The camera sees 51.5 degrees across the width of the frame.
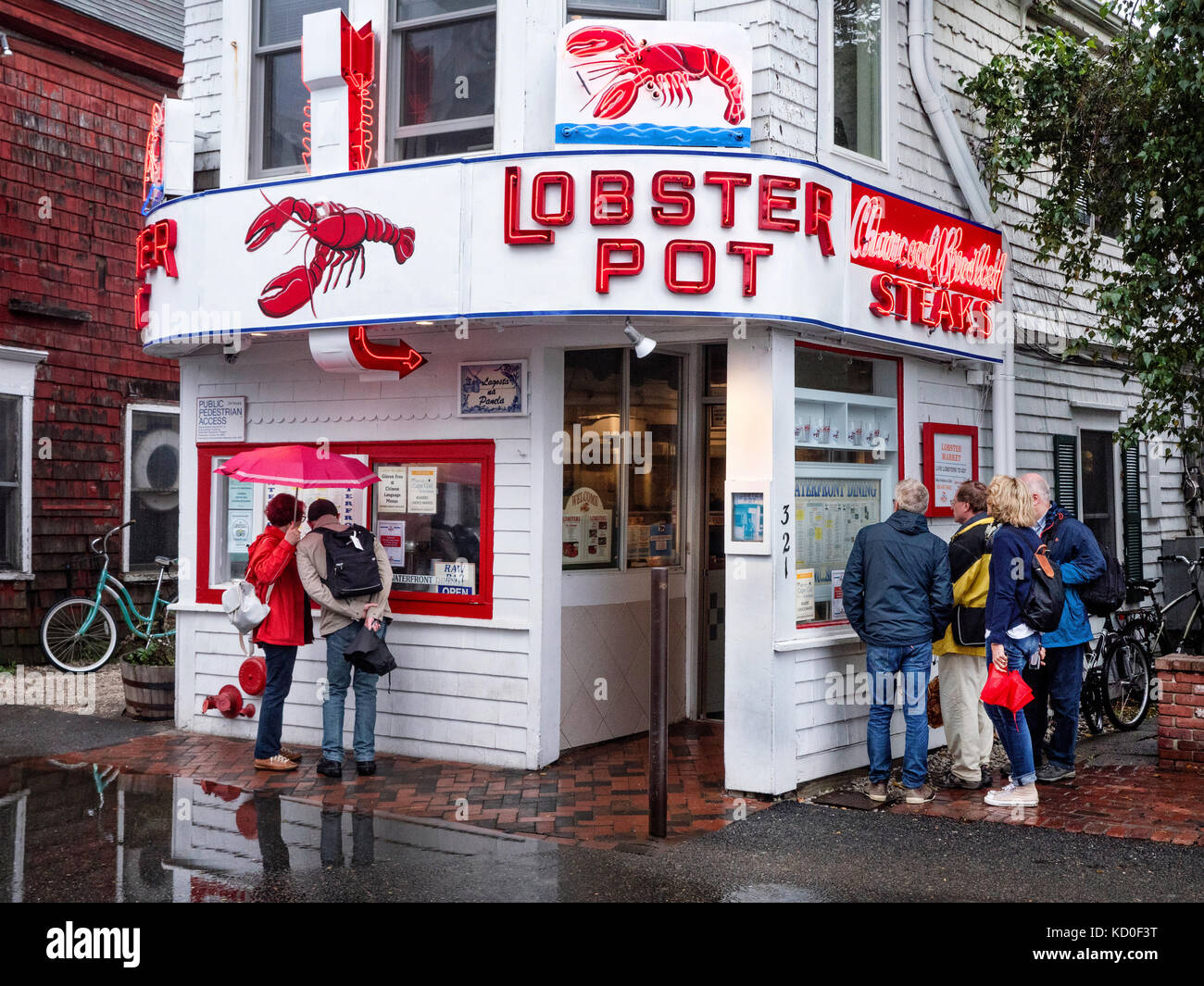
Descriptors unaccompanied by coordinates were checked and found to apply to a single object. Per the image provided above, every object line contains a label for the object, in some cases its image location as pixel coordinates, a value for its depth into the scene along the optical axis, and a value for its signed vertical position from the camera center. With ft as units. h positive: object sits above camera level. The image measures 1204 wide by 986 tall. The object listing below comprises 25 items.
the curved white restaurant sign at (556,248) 23.79 +5.79
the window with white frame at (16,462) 41.88 +2.33
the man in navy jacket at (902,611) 24.20 -1.52
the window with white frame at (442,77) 27.14 +10.13
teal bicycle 41.52 -3.26
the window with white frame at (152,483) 46.32 +1.83
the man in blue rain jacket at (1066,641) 26.30 -2.25
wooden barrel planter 32.17 -4.10
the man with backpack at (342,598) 25.88 -1.39
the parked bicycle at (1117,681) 31.65 -3.81
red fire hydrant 30.01 -4.14
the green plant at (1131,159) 28.25 +9.20
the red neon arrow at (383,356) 26.30 +3.77
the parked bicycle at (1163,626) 33.32 -2.48
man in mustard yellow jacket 25.14 -2.62
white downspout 29.73 +9.10
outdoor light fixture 24.34 +3.73
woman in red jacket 26.27 -1.79
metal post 21.27 -3.16
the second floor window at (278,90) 29.81 +10.67
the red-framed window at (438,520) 27.37 +0.27
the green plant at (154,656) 32.73 -3.28
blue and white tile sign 26.81 +3.12
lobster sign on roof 24.54 +8.91
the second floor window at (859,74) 27.81 +10.48
